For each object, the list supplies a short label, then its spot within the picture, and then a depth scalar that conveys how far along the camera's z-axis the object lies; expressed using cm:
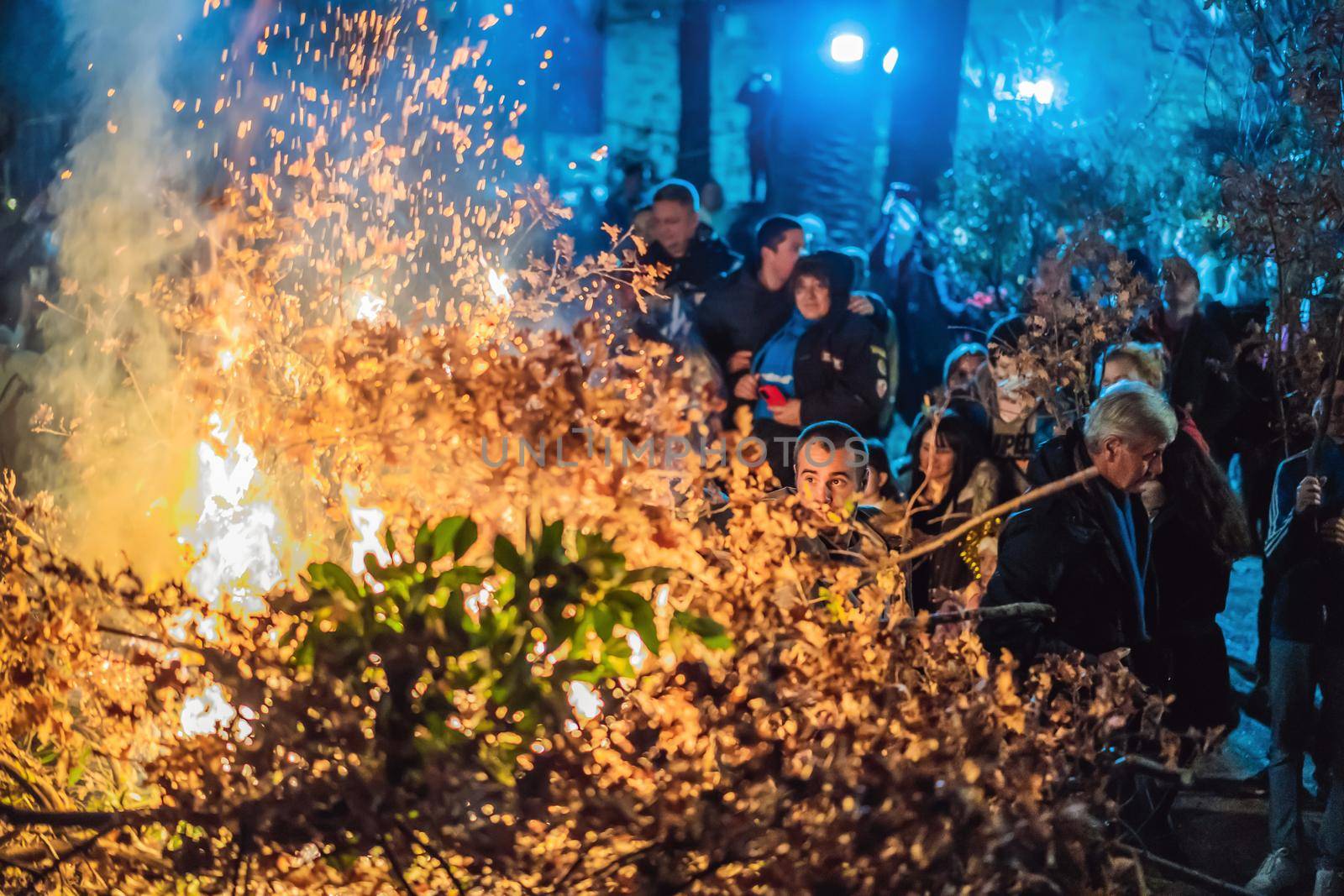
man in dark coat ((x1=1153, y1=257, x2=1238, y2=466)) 553
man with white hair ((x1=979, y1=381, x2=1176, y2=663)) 366
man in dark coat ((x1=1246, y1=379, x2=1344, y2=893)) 388
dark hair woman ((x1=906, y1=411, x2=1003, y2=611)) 482
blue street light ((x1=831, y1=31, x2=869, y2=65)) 1067
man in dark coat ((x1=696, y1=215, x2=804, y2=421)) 621
